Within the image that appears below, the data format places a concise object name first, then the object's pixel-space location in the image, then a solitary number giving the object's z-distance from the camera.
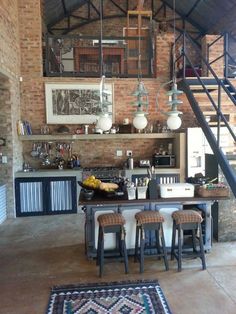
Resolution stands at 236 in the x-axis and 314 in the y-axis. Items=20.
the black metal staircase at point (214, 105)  3.51
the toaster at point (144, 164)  6.43
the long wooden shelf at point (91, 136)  6.18
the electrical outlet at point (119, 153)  6.76
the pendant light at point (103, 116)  3.46
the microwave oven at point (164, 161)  6.37
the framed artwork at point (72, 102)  6.42
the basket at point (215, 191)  3.72
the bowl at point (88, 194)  3.64
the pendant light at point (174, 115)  3.55
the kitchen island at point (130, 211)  3.67
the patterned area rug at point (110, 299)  2.72
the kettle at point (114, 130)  6.41
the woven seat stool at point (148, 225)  3.46
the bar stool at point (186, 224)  3.50
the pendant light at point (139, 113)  3.57
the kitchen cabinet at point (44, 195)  5.91
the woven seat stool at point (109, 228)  3.40
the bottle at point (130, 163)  6.37
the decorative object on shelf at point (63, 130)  6.40
